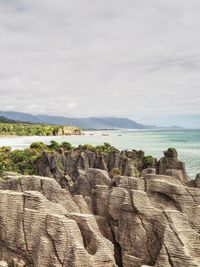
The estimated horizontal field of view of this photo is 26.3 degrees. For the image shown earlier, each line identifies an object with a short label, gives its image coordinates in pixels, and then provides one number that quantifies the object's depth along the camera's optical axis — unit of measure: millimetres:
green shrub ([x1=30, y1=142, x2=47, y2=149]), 57484
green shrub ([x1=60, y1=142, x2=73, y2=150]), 53488
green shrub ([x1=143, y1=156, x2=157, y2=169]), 33191
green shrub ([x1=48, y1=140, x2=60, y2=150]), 55641
